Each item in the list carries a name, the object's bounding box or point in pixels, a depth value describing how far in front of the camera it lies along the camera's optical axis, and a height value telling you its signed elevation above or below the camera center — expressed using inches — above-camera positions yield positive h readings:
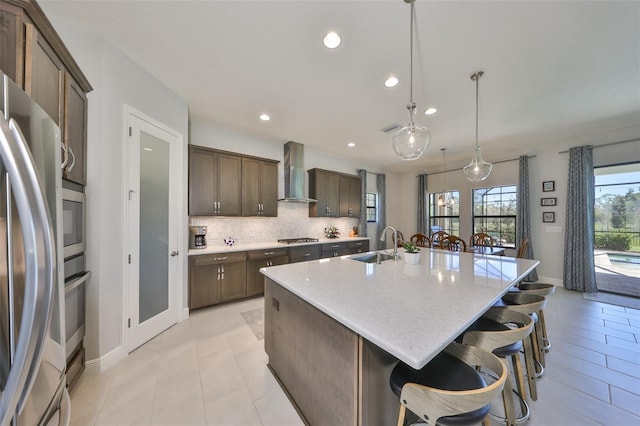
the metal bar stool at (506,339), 47.4 -29.8
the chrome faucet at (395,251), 92.1 -16.7
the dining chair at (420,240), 198.2 -24.7
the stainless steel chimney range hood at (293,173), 175.3 +32.7
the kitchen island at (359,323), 39.9 -20.5
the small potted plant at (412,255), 91.4 -16.9
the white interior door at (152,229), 86.9 -6.8
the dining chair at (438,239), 197.3 -25.6
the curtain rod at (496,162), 186.5 +47.5
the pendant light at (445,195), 225.0 +20.0
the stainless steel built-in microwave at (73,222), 61.9 -2.6
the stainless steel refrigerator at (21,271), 23.8 -6.6
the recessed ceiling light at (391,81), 94.7 +58.0
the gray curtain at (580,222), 155.8 -5.8
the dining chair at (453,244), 180.5 -25.0
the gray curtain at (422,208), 250.1 +6.6
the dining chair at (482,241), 183.5 -22.7
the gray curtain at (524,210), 182.5 +3.2
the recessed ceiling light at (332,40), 72.7 +58.6
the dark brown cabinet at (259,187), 151.4 +18.8
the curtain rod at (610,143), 144.1 +48.0
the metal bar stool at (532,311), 60.4 -31.1
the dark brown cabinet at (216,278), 120.9 -37.3
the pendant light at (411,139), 84.2 +29.2
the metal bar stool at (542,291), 73.4 -28.4
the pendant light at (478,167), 122.5 +26.1
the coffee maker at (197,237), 133.1 -14.2
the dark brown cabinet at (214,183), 130.3 +19.3
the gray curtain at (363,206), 225.6 +7.5
